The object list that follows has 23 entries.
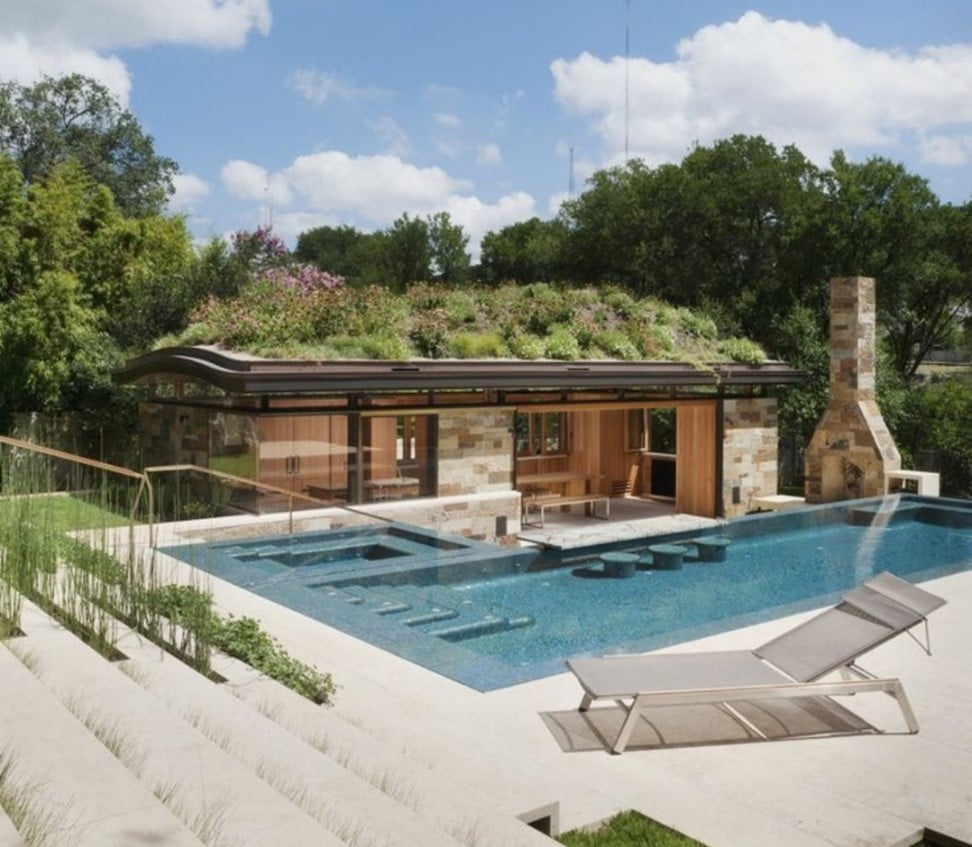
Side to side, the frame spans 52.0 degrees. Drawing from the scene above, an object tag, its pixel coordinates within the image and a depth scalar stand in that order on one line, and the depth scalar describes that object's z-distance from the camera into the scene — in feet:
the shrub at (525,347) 50.57
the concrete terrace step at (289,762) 11.57
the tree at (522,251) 126.00
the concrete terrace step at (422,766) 12.19
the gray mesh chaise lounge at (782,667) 18.35
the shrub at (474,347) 49.14
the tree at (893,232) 74.33
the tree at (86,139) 109.70
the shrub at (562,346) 51.49
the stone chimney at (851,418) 57.00
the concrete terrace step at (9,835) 9.63
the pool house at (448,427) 41.63
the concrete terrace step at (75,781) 10.44
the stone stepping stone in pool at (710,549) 39.99
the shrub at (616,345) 55.01
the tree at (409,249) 143.23
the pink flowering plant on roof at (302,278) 55.31
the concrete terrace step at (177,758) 11.08
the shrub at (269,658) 19.48
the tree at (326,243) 185.57
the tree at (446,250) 143.02
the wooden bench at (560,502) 52.21
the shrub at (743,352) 57.11
